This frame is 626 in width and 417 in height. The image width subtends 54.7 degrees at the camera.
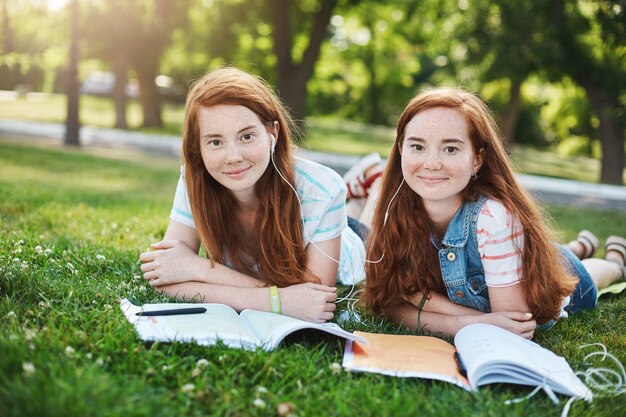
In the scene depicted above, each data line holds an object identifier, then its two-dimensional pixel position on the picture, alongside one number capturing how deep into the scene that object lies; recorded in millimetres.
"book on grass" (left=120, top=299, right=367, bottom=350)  2584
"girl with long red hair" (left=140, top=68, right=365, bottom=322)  3236
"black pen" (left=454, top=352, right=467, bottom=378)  2642
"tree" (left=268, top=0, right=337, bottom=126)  16688
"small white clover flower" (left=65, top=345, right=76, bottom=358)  2273
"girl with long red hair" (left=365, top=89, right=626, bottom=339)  3051
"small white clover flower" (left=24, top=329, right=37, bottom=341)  2334
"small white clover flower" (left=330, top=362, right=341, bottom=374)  2477
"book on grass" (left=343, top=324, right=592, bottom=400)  2426
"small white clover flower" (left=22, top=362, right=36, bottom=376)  2080
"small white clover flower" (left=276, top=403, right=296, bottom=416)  2105
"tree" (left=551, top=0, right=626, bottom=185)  12922
